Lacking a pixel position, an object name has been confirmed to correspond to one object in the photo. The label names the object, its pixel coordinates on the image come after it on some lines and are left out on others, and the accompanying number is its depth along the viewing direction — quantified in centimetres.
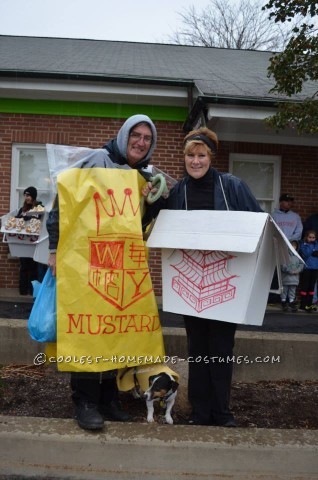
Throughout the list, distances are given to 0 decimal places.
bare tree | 2716
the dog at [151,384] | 287
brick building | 807
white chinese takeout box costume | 271
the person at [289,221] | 803
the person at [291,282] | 775
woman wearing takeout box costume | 282
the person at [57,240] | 276
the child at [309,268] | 798
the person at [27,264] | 809
